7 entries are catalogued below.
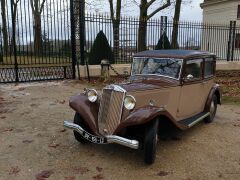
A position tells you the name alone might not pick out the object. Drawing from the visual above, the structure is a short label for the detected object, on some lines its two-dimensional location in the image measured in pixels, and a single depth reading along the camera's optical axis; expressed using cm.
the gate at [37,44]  768
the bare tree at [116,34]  921
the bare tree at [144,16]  978
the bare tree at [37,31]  833
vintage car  309
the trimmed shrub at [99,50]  928
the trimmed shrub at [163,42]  1016
